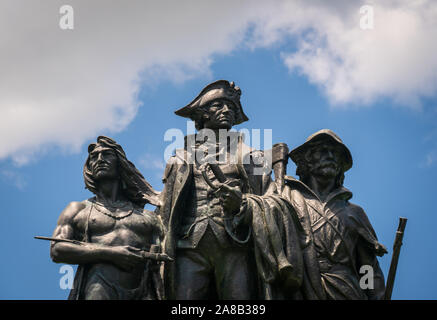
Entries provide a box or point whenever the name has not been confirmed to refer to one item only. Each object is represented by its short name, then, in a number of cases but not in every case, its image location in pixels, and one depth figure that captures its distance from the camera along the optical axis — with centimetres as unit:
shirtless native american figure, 1260
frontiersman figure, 1286
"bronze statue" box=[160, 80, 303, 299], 1253
